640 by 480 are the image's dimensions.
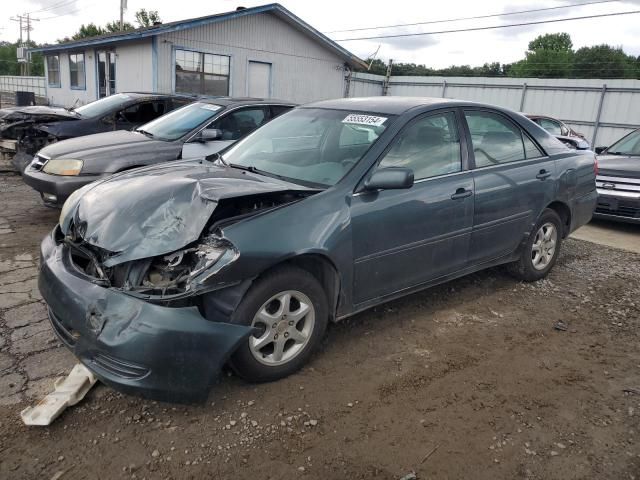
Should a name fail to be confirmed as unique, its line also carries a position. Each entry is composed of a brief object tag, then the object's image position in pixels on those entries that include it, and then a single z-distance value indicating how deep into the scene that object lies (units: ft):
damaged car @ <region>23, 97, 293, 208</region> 17.93
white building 48.37
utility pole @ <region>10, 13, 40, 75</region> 83.85
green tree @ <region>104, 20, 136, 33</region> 146.69
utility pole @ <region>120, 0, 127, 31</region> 98.63
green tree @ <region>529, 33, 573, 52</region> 231.30
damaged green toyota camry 8.21
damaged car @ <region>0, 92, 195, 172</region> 24.17
